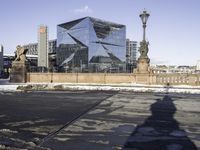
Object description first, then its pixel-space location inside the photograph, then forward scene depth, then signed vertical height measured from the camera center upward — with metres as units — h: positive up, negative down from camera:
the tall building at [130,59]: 108.91 +7.28
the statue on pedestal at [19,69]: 26.45 +0.25
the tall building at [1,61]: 70.81 +3.16
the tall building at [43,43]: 96.13 +13.53
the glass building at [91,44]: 84.44 +11.87
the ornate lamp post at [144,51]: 22.41 +2.27
